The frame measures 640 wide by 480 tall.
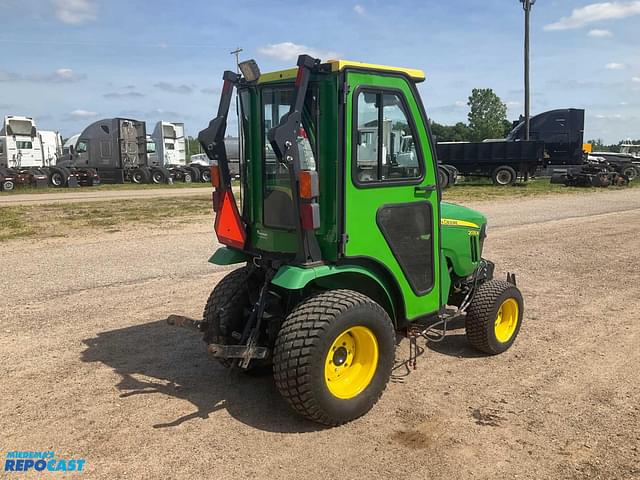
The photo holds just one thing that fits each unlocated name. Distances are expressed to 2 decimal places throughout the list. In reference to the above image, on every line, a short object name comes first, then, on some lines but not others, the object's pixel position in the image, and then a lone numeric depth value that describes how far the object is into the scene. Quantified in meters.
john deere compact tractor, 3.42
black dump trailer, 24.58
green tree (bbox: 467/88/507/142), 75.38
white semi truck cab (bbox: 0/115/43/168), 26.31
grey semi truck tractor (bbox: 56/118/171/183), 28.00
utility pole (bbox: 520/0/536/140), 28.75
